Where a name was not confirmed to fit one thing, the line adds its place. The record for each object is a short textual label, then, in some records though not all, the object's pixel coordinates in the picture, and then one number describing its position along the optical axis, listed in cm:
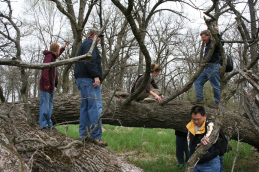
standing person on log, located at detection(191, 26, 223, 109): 419
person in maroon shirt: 357
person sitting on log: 396
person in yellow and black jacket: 272
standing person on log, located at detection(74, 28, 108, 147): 306
